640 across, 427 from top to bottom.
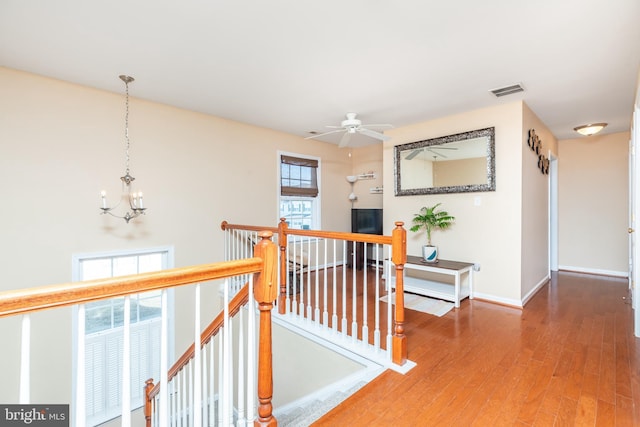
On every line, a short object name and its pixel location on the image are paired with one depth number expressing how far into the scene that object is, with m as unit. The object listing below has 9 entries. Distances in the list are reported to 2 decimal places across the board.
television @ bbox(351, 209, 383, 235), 5.54
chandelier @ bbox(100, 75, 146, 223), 3.34
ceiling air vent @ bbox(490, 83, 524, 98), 3.12
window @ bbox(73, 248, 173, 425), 3.13
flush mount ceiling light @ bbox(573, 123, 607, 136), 4.26
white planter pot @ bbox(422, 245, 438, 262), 4.09
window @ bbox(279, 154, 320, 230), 5.06
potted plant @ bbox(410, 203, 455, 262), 4.10
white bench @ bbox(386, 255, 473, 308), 3.68
